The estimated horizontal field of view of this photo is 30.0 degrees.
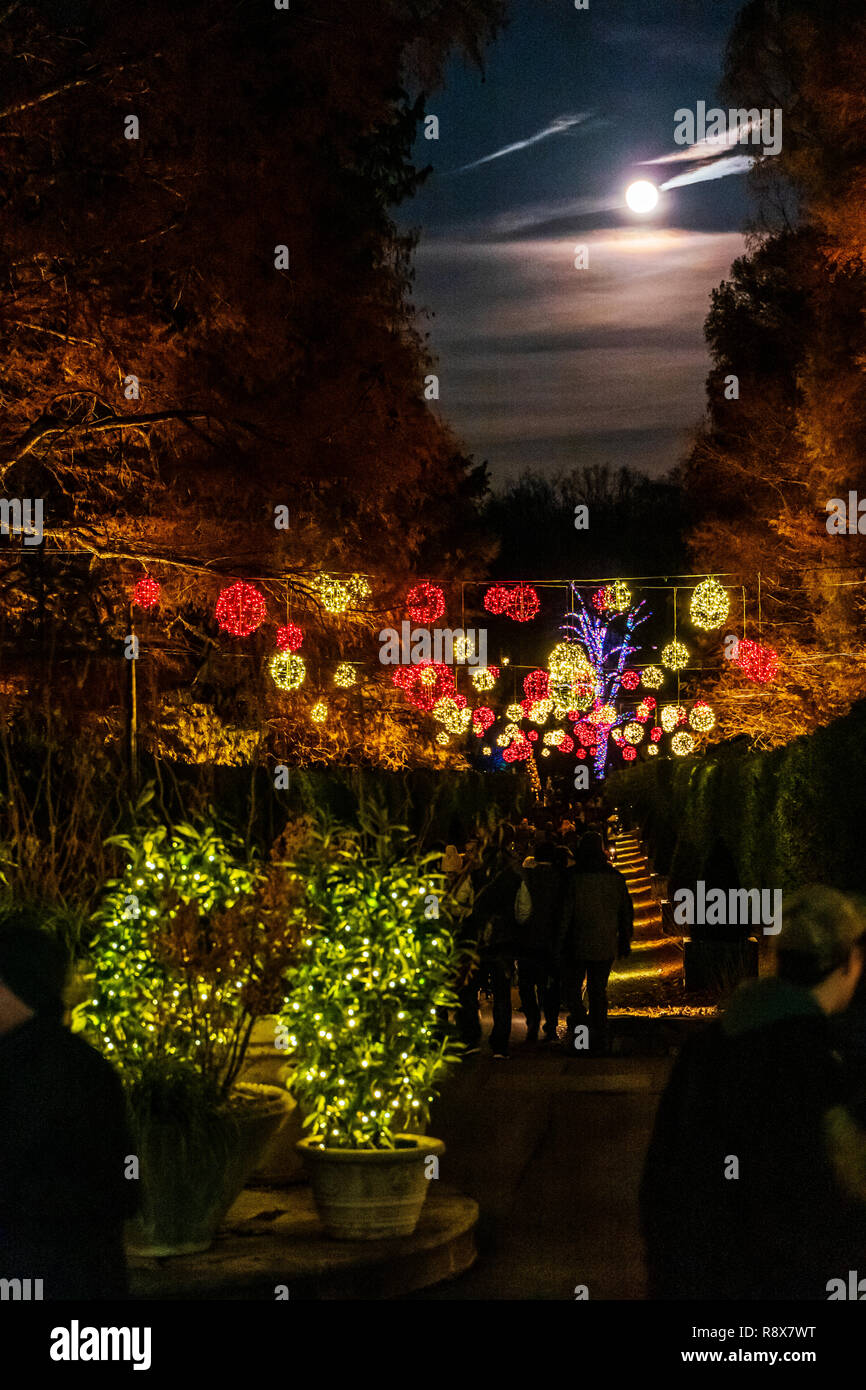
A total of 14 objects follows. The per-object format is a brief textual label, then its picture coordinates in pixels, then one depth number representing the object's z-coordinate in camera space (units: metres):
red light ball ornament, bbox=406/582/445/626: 23.53
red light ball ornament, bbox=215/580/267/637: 18.12
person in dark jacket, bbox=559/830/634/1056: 14.80
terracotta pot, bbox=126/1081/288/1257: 7.79
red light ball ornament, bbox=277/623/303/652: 21.88
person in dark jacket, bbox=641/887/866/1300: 4.09
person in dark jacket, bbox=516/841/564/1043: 15.16
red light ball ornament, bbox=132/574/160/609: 18.12
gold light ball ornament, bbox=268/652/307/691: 21.91
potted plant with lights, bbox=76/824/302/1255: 7.83
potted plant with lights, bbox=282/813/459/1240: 8.06
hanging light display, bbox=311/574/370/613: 16.97
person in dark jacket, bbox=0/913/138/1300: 4.20
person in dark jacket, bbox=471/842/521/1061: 14.91
